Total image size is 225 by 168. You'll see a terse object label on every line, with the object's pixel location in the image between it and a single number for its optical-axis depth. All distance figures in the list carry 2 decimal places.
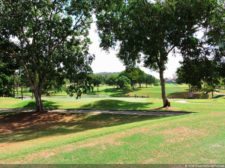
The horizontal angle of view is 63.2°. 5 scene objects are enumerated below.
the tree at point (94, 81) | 17.02
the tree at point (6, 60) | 15.55
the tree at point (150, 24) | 14.82
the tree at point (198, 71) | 15.63
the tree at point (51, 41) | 15.03
